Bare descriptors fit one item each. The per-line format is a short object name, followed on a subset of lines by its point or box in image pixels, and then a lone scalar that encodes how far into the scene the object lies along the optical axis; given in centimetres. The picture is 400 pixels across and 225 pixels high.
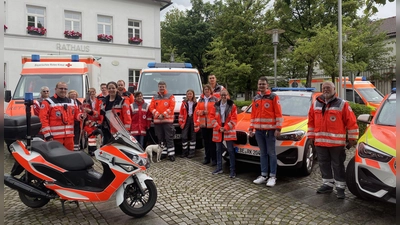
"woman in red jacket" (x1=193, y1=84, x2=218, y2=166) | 720
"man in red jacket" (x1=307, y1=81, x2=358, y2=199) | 490
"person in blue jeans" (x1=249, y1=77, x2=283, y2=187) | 565
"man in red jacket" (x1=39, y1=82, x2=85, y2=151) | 570
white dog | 733
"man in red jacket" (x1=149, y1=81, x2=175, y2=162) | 754
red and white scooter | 418
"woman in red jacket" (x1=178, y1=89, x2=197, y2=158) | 780
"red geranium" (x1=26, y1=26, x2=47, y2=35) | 1924
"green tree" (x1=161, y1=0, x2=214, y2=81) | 3350
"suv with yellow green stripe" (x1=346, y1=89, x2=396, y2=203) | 396
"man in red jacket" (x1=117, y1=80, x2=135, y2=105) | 726
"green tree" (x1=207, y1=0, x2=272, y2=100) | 2108
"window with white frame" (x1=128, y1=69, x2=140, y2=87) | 2278
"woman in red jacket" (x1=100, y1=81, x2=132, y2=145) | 692
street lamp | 1273
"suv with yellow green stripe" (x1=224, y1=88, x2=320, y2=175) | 589
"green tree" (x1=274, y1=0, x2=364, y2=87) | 1888
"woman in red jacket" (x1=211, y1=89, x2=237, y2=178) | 620
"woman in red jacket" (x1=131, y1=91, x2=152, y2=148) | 764
